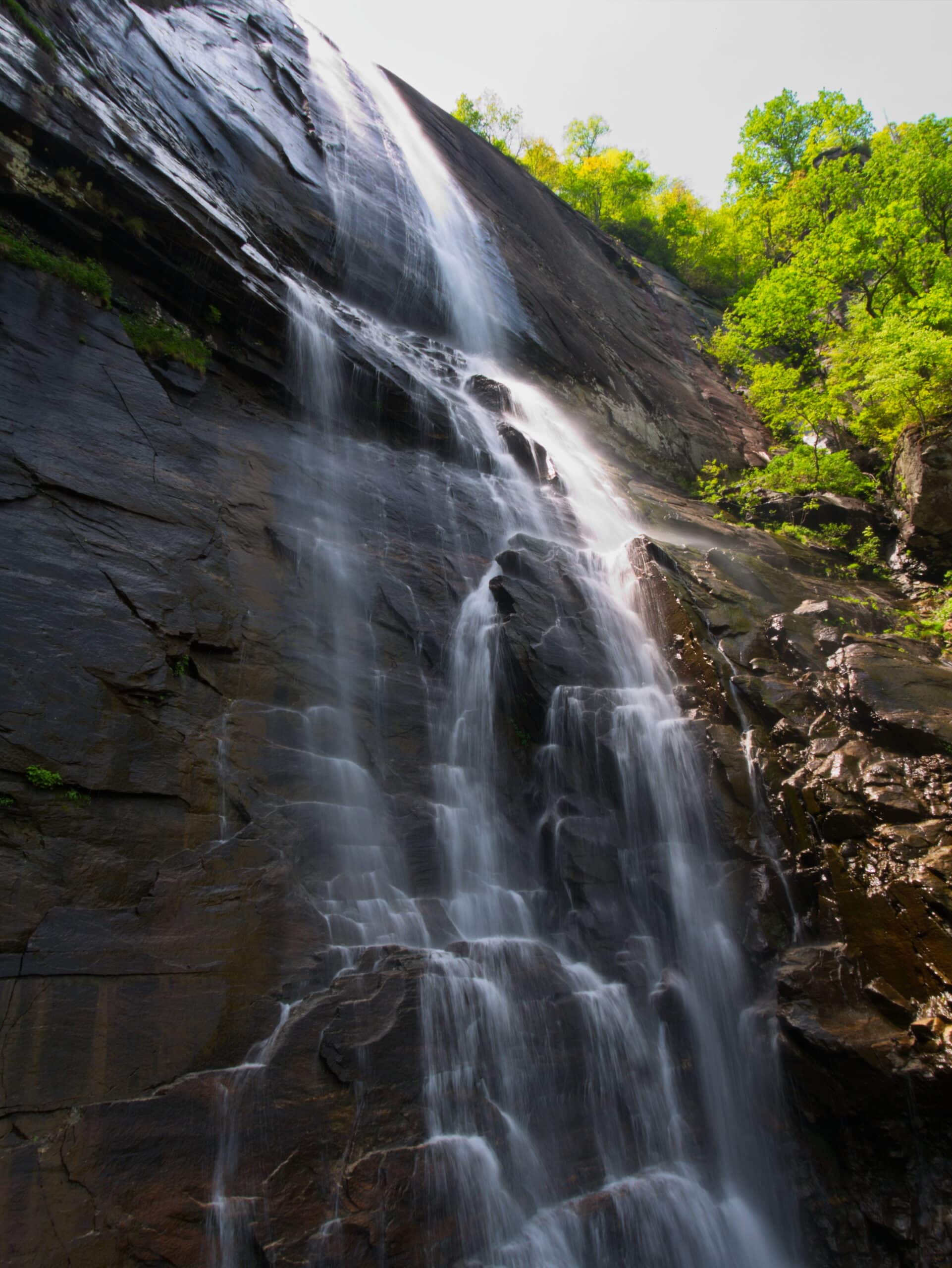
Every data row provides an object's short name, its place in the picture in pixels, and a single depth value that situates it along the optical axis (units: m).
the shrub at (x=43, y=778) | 5.46
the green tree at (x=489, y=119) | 37.88
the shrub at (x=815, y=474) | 16.16
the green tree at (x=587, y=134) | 39.03
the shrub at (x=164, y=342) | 9.28
